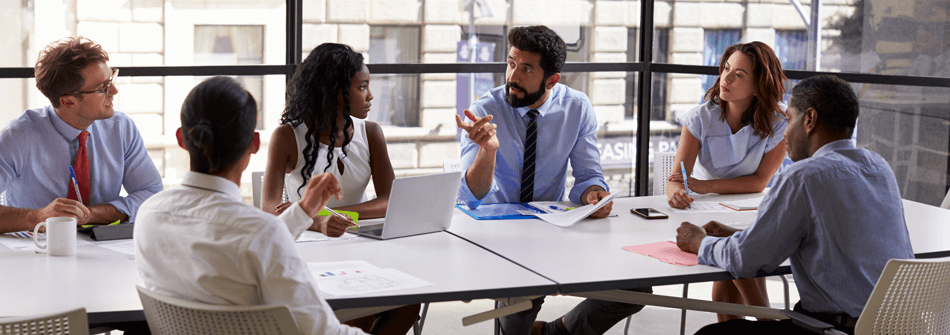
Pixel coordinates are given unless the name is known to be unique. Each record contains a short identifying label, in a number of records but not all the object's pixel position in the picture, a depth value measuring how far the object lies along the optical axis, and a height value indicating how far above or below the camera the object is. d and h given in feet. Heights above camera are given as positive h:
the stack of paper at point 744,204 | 10.04 -1.10
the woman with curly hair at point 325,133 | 9.04 -0.32
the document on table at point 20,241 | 7.46 -1.32
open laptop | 7.86 -0.97
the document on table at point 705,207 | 9.92 -1.13
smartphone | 9.43 -1.15
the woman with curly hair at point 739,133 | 10.76 -0.24
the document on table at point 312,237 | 8.00 -1.29
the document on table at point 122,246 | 7.38 -1.33
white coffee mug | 7.10 -1.18
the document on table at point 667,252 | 7.46 -1.29
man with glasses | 8.37 -0.44
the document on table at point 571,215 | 8.80 -1.14
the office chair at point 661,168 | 11.98 -0.80
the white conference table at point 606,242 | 6.93 -1.28
